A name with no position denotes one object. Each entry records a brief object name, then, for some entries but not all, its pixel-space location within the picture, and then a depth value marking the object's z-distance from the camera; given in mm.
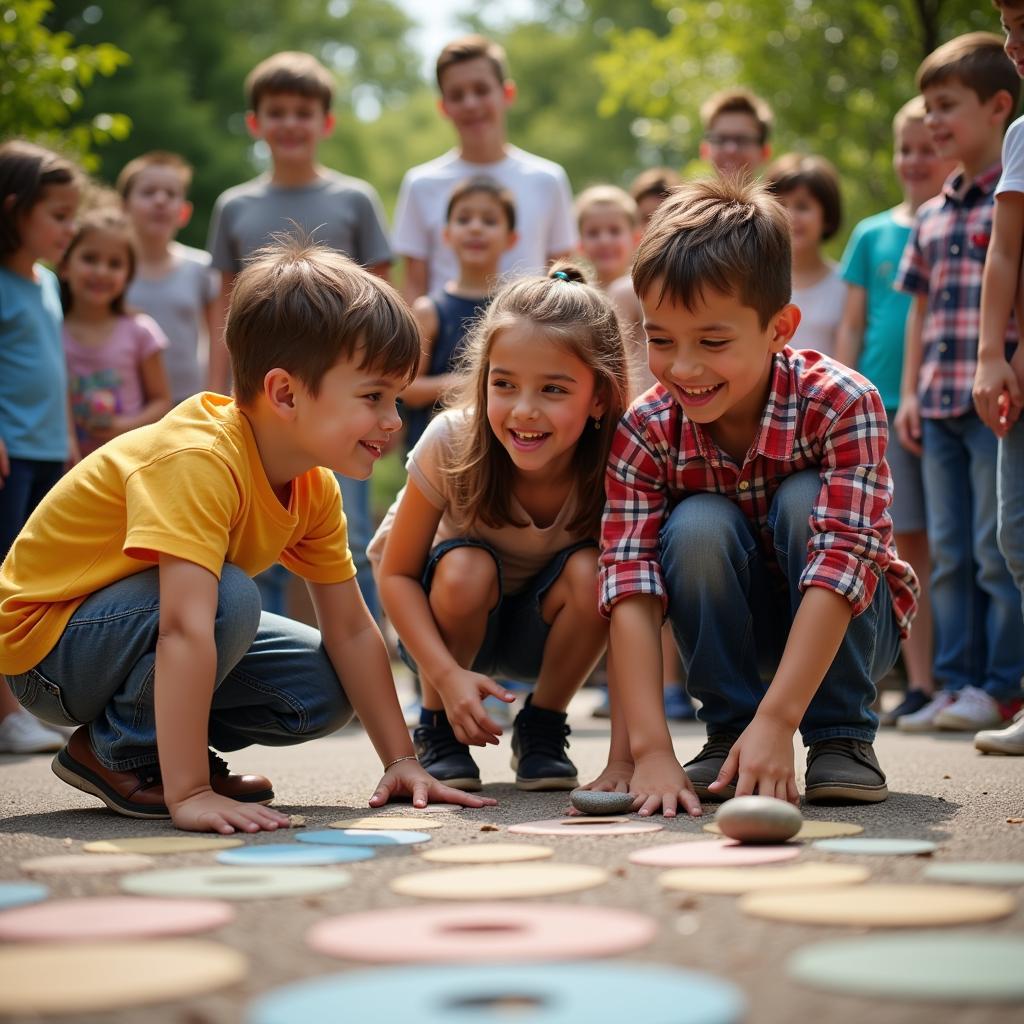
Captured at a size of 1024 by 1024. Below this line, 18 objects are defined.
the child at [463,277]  4691
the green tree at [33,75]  5695
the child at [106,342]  4930
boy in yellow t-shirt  2375
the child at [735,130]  5500
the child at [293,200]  4973
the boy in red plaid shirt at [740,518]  2537
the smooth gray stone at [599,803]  2375
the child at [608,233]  5637
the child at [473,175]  5117
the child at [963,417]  4059
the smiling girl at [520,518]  2826
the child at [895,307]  4621
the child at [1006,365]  3396
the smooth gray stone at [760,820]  1987
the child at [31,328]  4160
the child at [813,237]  5023
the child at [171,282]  5555
